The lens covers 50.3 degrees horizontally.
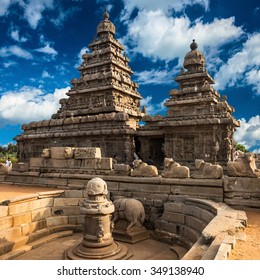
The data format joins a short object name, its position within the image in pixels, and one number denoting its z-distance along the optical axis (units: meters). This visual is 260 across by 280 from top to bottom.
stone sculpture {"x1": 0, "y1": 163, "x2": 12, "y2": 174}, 11.64
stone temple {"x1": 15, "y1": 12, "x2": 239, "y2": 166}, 15.20
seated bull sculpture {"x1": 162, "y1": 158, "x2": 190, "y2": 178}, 7.84
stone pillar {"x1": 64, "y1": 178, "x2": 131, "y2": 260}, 5.97
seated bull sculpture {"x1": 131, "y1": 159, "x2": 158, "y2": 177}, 8.39
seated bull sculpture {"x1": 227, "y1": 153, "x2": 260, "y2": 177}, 6.93
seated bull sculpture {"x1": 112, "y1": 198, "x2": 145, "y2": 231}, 7.30
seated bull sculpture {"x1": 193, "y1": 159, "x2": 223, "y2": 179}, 7.34
